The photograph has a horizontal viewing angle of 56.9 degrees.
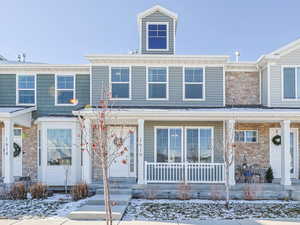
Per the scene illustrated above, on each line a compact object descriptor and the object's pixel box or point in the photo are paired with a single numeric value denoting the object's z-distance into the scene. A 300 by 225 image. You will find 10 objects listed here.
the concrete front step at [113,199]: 8.87
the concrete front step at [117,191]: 10.16
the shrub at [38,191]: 10.09
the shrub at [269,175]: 11.79
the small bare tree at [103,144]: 4.98
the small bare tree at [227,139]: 8.91
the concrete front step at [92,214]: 7.55
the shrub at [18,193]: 10.07
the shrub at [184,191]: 10.08
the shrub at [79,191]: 9.78
